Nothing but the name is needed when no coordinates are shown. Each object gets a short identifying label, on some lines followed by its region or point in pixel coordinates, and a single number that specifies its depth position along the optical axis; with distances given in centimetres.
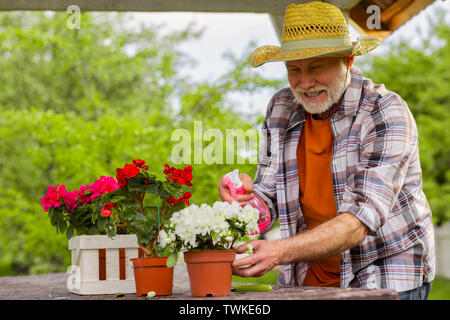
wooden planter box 326
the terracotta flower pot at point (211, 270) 286
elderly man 313
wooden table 277
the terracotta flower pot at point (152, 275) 298
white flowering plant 282
